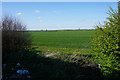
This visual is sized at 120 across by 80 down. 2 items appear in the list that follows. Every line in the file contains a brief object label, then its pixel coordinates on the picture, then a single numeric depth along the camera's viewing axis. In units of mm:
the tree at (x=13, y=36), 6559
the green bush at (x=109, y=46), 4082
